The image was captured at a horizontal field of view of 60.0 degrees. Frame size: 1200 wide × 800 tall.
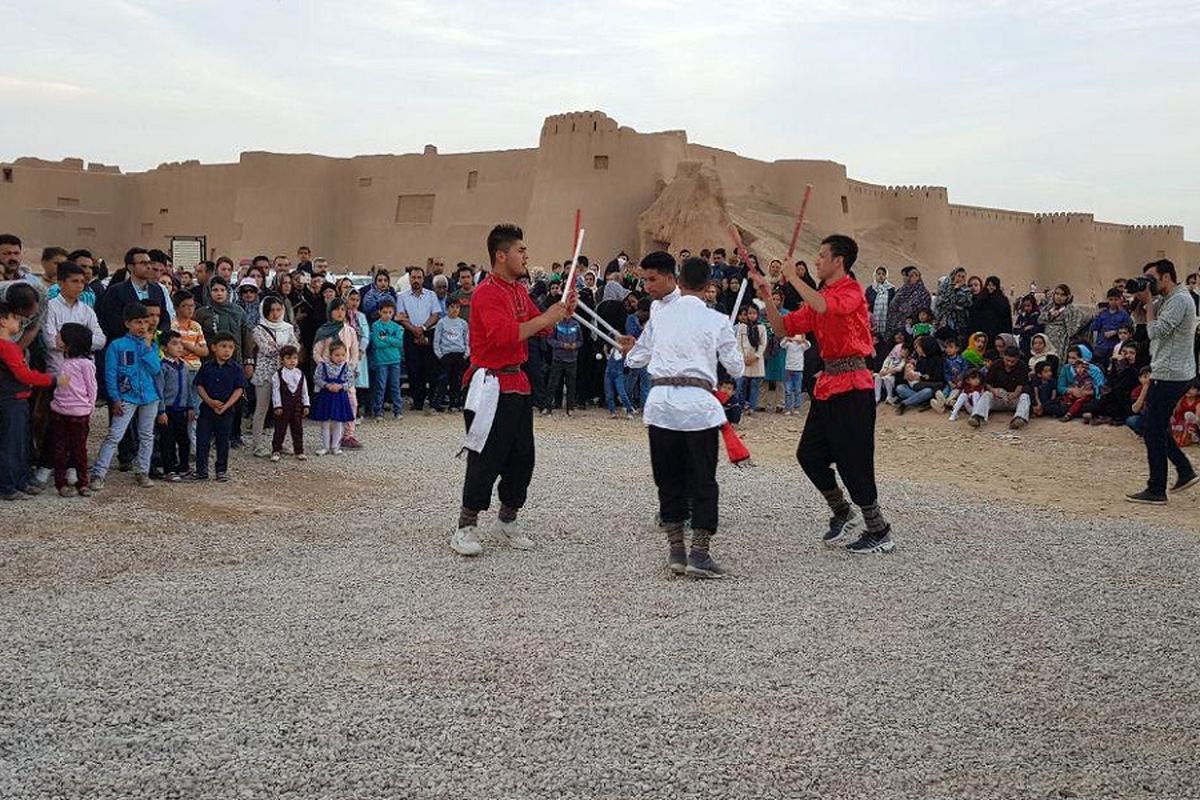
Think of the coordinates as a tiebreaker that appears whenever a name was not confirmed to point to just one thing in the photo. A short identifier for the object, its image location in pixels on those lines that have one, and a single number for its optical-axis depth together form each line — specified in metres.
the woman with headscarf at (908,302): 14.82
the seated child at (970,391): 12.55
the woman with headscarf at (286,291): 10.80
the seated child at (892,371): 13.86
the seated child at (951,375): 13.05
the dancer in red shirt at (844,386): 6.09
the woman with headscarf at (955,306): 13.90
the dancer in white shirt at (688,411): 5.48
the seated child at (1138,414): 10.73
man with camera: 7.70
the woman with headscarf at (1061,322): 13.27
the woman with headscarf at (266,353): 9.50
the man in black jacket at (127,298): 8.25
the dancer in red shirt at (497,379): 5.84
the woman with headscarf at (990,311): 13.59
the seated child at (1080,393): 11.80
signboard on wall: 23.17
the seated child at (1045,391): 12.22
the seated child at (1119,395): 11.47
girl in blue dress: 9.77
